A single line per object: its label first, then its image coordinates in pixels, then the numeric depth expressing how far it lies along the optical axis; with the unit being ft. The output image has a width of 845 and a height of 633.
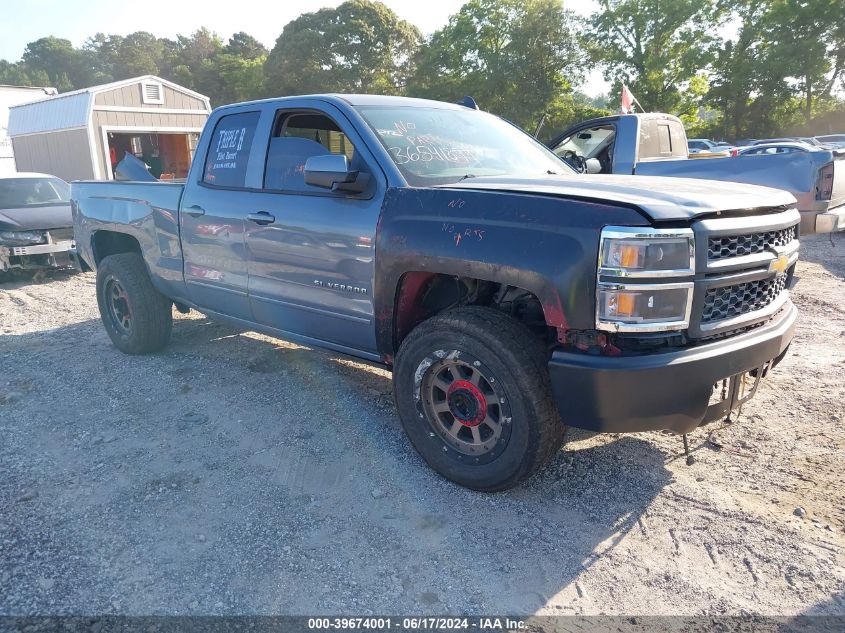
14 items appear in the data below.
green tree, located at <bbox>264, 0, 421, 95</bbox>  131.95
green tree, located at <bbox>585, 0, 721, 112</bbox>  119.55
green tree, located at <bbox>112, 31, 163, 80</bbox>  233.55
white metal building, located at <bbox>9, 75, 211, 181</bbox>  65.92
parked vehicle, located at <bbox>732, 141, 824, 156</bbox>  60.60
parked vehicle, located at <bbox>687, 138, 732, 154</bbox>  87.97
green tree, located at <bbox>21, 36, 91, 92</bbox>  264.93
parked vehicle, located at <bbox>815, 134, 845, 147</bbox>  87.92
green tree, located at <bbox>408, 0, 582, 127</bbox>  112.27
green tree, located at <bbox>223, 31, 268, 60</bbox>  216.13
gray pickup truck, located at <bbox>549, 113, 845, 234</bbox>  22.80
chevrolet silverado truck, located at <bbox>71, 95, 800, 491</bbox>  8.56
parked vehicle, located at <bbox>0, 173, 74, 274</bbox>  28.96
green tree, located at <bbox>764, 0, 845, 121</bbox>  120.16
